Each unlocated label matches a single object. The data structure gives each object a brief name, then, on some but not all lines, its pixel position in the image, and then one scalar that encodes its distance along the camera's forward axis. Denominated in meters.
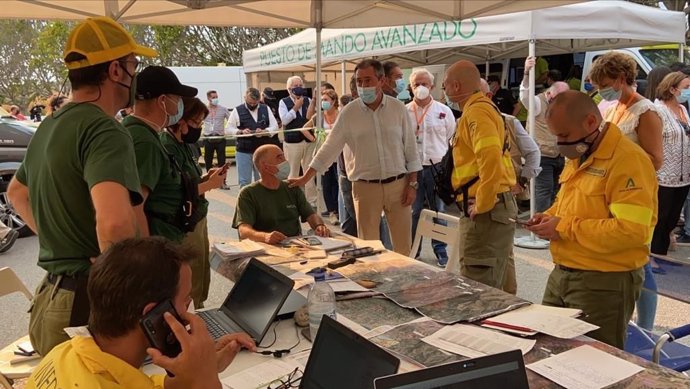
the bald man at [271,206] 3.72
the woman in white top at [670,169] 5.06
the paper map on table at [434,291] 2.23
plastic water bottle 2.09
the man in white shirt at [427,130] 5.94
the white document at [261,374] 1.75
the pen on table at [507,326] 1.98
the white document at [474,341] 1.85
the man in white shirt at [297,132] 8.30
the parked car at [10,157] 7.12
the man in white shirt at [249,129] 8.53
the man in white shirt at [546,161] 6.23
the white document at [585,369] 1.64
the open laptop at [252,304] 2.08
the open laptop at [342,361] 1.45
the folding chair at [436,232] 3.56
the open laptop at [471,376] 1.21
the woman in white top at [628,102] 3.29
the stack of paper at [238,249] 3.15
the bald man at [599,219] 2.20
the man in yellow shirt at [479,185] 3.17
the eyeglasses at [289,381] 1.74
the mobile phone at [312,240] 3.43
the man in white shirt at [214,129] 11.22
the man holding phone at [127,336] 1.24
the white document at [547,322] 1.93
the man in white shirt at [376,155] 4.41
